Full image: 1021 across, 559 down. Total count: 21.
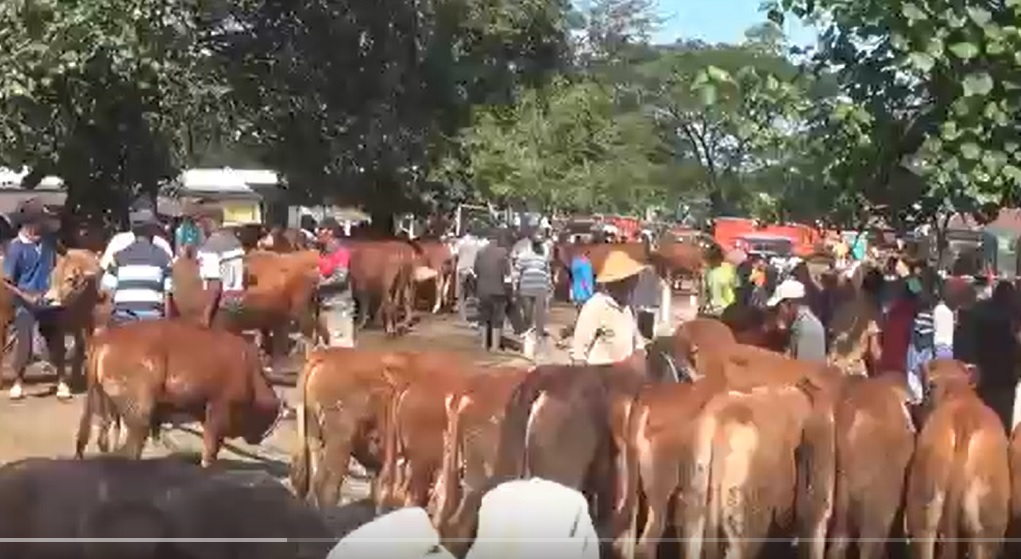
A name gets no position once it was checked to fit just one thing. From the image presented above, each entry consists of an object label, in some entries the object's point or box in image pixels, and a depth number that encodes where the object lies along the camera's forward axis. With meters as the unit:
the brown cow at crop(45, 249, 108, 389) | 14.66
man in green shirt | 19.97
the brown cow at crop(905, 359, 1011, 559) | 7.64
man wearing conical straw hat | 10.33
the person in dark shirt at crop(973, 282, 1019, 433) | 11.23
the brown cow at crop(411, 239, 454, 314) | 26.80
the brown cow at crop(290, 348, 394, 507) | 9.32
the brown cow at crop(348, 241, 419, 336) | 24.22
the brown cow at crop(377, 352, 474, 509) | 8.92
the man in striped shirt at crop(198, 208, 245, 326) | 16.28
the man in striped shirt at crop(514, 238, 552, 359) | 20.73
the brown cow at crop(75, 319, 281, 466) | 10.37
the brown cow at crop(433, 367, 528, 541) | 8.39
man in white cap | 12.06
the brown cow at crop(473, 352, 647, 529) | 8.13
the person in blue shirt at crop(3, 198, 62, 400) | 14.36
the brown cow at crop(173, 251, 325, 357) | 17.89
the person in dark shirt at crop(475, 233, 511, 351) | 21.45
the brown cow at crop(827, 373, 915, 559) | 7.98
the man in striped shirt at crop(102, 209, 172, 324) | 12.74
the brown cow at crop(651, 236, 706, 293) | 35.00
